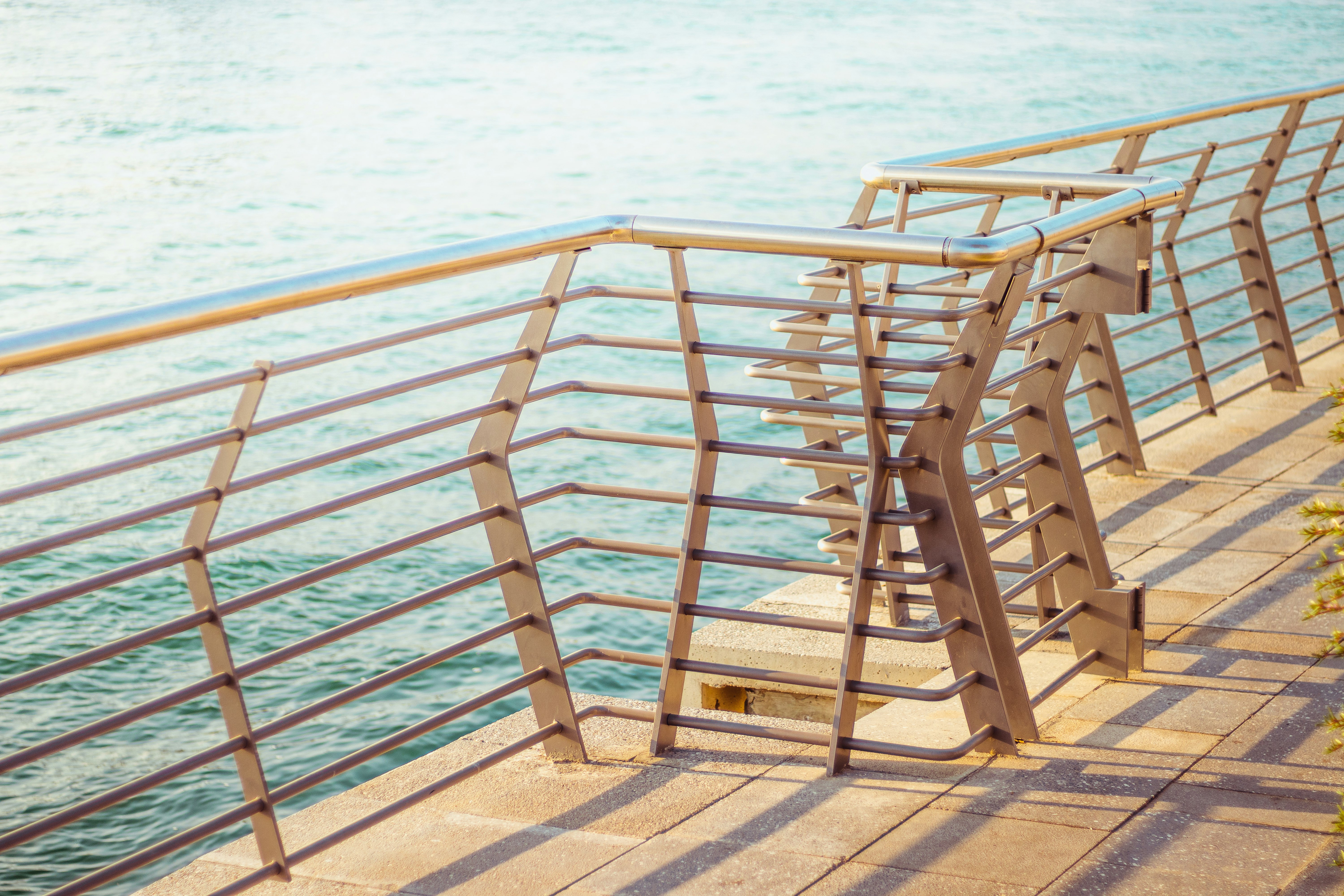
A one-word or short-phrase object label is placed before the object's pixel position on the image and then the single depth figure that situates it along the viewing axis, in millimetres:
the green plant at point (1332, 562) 4336
